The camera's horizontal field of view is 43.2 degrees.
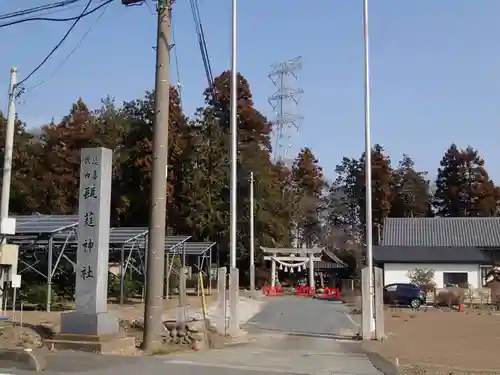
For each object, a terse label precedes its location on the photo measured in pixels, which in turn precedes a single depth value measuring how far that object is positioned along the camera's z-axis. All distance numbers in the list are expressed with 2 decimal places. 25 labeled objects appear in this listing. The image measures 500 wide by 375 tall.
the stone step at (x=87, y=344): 12.29
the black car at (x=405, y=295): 37.78
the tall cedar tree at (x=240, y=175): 57.97
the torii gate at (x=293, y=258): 56.28
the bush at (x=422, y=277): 46.03
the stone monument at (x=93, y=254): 12.78
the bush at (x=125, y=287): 35.31
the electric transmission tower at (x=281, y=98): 74.31
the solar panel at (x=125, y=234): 30.34
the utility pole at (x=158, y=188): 13.79
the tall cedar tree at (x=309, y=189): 80.86
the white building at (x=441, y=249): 49.12
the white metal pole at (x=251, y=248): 45.29
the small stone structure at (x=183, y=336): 14.98
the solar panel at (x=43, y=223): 24.78
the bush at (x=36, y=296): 26.71
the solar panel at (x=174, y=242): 36.50
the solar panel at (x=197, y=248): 44.28
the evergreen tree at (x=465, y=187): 81.12
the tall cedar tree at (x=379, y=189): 77.00
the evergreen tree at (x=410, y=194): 83.38
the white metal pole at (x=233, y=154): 19.83
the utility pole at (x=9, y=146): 18.41
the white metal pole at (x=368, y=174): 19.11
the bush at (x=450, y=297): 37.96
